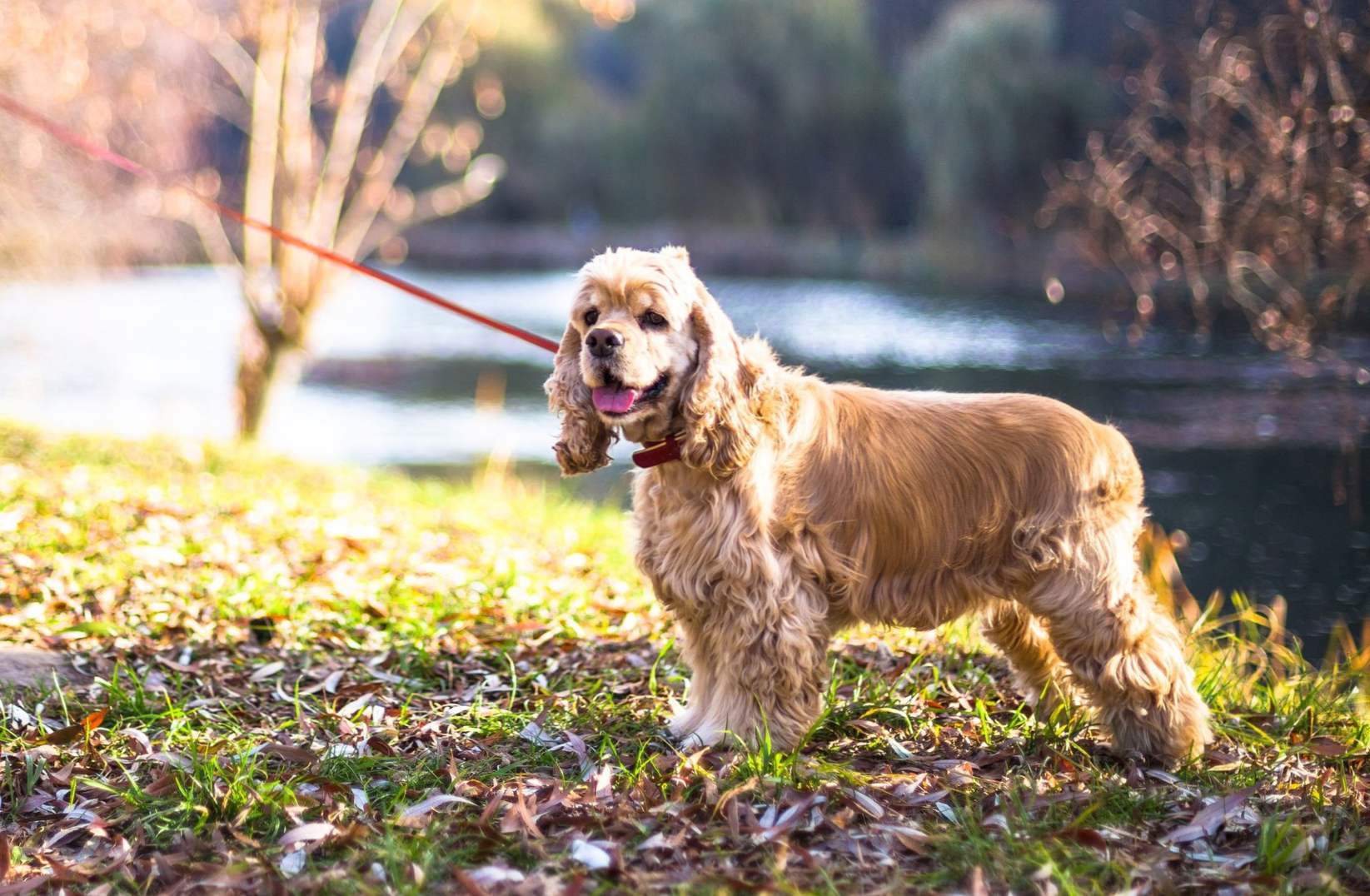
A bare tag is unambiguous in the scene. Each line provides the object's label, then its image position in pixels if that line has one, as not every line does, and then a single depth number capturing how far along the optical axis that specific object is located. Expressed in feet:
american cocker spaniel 12.49
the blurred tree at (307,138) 36.88
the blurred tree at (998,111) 71.10
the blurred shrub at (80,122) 35.14
